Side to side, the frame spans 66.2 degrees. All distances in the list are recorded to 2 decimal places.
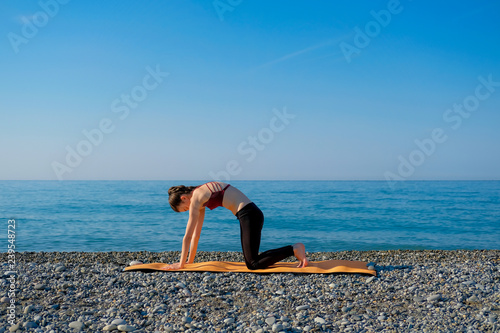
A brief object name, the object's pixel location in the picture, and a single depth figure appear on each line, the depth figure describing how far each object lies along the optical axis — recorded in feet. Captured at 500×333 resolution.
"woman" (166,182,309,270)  18.72
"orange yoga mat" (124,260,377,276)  18.62
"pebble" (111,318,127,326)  12.69
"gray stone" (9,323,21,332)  12.42
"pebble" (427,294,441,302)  14.71
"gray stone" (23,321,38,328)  12.63
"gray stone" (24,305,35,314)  13.87
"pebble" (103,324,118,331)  12.50
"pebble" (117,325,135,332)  12.42
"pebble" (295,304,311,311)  14.04
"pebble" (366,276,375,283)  17.38
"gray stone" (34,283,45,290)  16.48
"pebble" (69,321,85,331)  12.55
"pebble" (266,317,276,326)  12.60
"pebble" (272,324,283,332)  12.07
